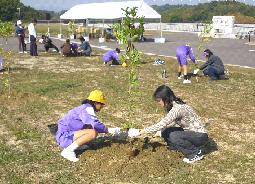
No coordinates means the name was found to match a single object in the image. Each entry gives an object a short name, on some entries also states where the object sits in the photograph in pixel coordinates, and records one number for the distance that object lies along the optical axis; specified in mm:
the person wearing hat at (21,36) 18442
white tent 25208
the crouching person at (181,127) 5177
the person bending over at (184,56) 11240
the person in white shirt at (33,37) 16585
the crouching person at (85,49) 17856
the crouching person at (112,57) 14709
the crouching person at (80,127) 5305
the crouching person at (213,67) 11502
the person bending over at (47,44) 19264
